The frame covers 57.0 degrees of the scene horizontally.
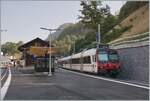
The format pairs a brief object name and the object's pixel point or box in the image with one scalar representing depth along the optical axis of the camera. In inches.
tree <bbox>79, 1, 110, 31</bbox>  1159.0
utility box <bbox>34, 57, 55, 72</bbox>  624.6
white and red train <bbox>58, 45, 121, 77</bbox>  521.7
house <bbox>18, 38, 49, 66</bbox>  1258.6
